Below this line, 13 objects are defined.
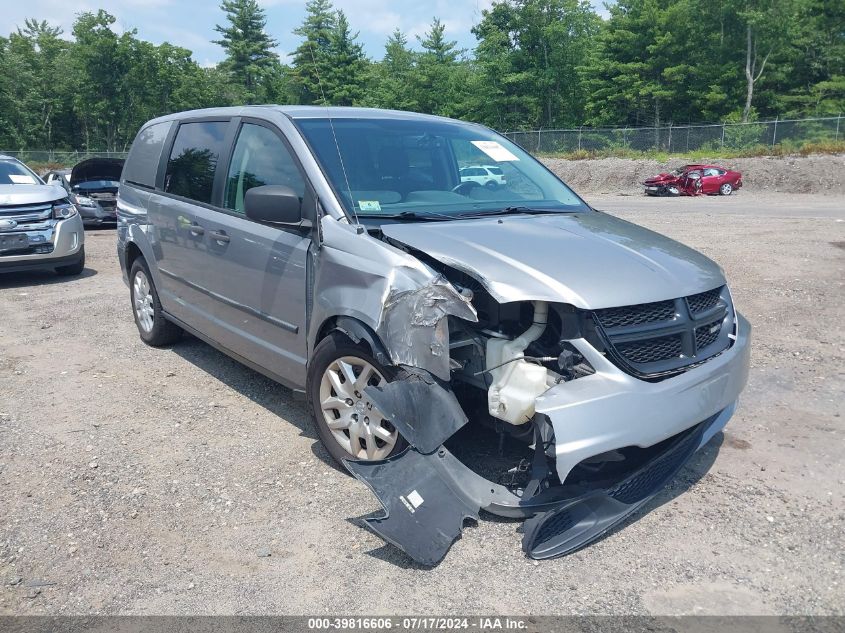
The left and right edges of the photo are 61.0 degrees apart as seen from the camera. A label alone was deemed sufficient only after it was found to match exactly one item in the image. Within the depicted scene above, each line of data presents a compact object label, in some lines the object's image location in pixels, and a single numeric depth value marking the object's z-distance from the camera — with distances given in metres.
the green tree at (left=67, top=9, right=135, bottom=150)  56.69
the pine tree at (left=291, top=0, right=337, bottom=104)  54.94
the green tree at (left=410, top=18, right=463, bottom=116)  55.81
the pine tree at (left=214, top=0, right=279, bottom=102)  65.44
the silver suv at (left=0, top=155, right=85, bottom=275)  9.45
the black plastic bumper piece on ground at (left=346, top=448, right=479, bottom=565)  3.18
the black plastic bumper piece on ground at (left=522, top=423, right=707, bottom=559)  3.23
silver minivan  3.24
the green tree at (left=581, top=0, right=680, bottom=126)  47.09
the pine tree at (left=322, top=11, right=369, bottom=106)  55.81
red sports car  31.30
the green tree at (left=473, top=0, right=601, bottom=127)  52.88
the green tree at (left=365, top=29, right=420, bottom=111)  56.38
